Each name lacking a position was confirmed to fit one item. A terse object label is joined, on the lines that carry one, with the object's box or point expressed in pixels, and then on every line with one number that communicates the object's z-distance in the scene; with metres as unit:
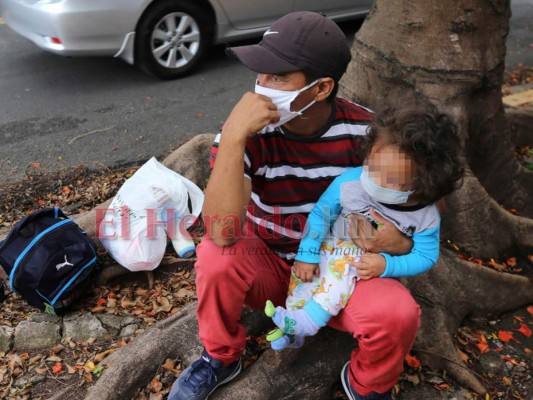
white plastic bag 3.10
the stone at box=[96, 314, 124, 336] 2.83
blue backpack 2.76
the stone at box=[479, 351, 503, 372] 2.69
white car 5.05
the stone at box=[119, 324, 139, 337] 2.81
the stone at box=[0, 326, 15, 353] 2.72
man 1.95
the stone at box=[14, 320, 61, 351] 2.74
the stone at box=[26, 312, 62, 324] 2.88
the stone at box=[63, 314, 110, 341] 2.80
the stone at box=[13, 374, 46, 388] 2.53
